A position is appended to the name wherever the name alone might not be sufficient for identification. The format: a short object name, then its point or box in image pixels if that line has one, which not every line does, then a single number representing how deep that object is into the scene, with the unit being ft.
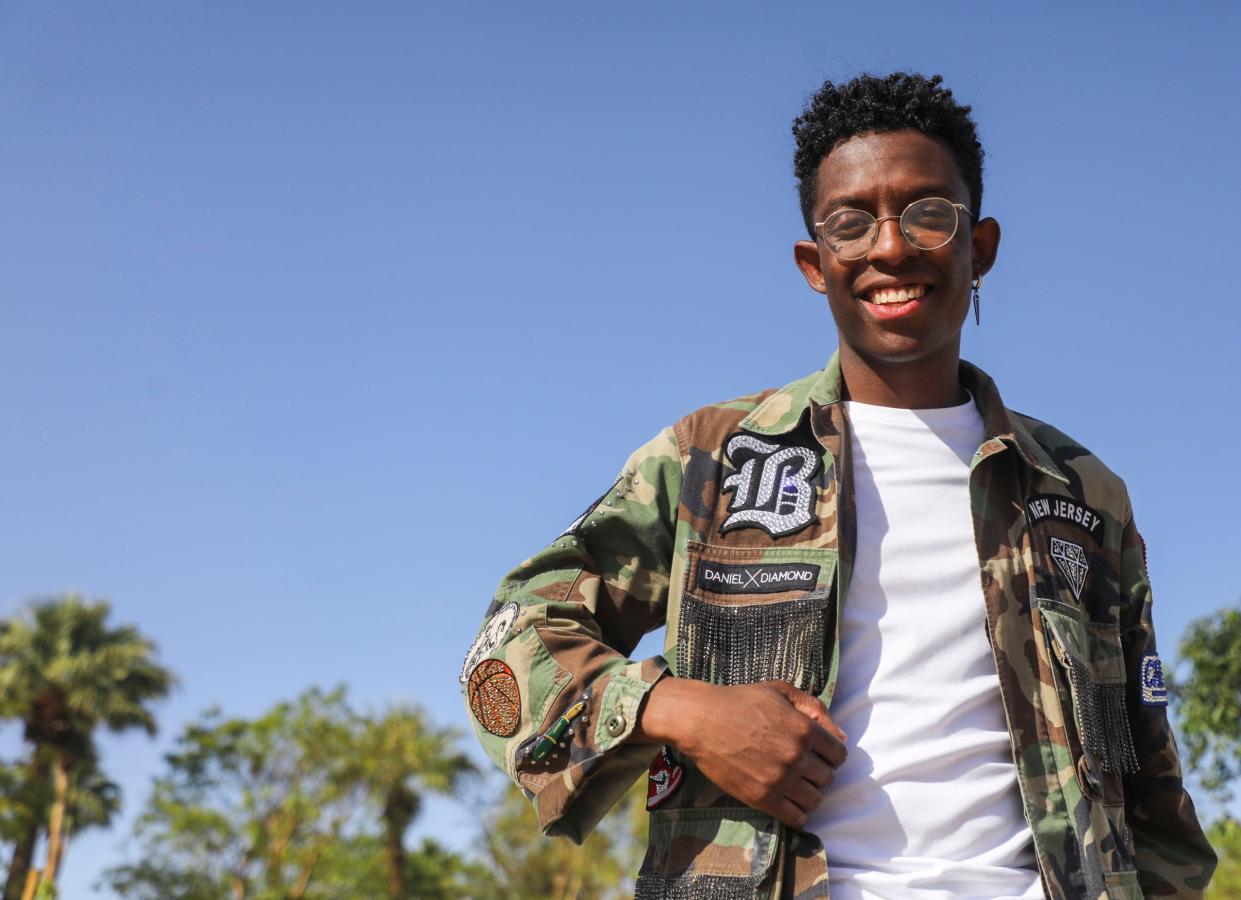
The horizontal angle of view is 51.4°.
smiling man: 7.77
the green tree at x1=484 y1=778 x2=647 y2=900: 113.50
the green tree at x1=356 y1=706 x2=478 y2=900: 110.22
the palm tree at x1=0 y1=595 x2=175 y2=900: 96.43
